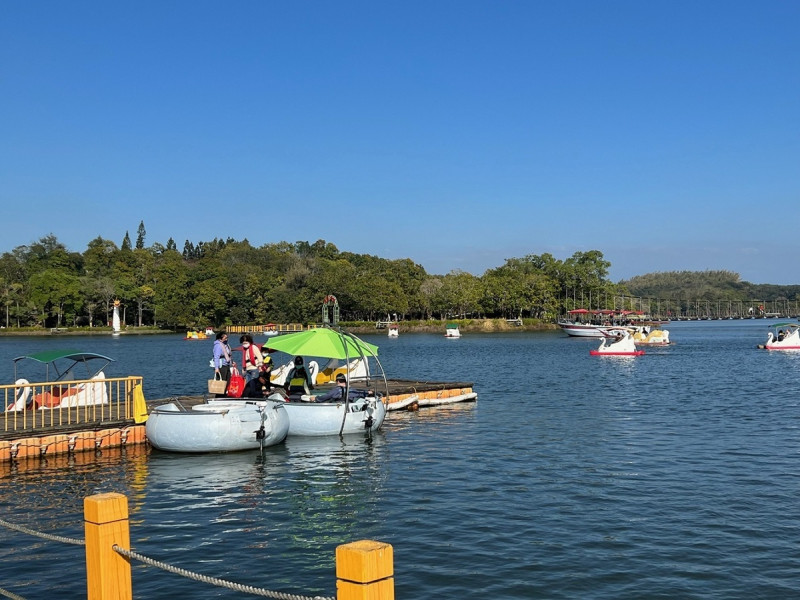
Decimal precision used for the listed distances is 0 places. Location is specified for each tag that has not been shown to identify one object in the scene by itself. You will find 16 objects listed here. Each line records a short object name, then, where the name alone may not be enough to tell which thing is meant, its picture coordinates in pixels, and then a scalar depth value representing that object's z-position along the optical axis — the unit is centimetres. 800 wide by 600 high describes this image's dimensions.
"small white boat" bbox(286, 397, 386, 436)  2553
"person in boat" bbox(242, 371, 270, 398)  2550
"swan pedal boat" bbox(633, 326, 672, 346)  10412
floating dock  2217
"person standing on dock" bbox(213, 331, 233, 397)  2831
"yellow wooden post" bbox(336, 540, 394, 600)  505
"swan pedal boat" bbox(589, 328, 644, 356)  7875
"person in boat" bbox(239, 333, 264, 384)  2638
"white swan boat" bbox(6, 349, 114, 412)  2540
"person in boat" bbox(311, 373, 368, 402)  2652
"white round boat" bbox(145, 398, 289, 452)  2280
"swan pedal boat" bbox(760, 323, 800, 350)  8581
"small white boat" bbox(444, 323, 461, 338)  14325
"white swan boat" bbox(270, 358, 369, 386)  3459
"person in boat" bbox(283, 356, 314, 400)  2675
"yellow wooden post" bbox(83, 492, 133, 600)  685
